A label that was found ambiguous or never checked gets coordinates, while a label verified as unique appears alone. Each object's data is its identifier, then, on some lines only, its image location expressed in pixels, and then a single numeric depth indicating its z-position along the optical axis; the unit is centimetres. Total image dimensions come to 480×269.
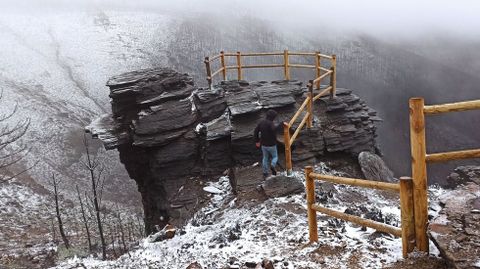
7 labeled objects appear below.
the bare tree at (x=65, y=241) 2772
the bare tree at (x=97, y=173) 5108
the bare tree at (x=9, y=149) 4583
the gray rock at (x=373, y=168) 1593
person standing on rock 1227
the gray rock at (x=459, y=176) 1174
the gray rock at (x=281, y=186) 1160
